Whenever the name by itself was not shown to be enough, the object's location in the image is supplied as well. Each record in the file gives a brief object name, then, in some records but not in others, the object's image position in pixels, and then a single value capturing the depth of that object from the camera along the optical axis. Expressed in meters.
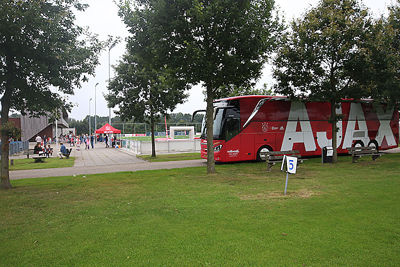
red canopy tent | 37.31
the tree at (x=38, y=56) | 8.88
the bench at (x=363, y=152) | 16.55
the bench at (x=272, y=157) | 13.90
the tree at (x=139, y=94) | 21.70
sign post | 8.75
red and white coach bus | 16.95
